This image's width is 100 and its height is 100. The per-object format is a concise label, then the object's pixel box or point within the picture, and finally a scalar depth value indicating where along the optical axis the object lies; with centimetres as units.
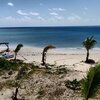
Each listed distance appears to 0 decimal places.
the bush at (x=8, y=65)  1247
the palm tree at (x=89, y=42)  1857
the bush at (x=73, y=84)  974
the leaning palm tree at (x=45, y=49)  1655
